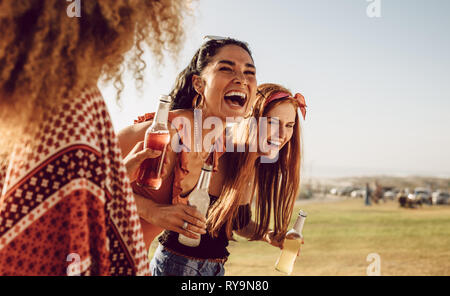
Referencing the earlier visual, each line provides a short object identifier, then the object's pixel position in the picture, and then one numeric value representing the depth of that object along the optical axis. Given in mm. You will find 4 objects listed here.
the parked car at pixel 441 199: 36812
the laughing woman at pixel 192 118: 2301
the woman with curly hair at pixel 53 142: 1147
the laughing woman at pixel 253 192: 2695
